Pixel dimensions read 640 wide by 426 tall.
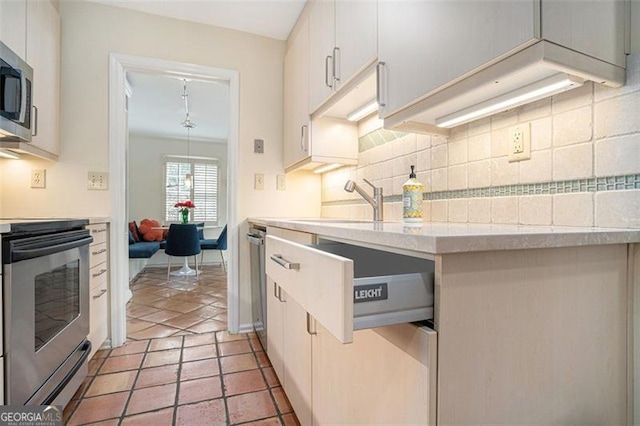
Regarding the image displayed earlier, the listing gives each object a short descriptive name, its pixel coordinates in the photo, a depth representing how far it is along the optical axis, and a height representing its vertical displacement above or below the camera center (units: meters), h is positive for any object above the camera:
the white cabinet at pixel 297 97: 2.10 +0.84
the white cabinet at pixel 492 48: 0.73 +0.43
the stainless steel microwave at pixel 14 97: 1.44 +0.54
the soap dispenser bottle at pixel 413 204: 1.23 +0.04
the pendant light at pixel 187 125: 3.73 +1.36
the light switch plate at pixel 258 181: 2.53 +0.25
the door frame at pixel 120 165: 2.19 +0.32
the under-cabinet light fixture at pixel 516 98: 0.86 +0.36
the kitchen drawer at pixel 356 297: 0.56 -0.16
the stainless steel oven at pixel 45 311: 1.09 -0.41
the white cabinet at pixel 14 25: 1.53 +0.93
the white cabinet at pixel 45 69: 1.76 +0.84
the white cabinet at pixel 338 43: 1.37 +0.84
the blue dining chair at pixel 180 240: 4.29 -0.38
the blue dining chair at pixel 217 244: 4.83 -0.49
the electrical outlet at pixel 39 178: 2.04 +0.21
